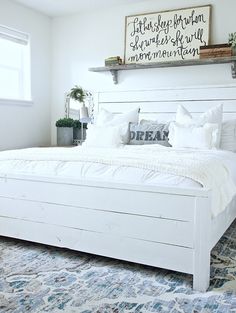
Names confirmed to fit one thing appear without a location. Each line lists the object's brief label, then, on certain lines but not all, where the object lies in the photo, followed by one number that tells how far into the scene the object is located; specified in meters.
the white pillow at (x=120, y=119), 3.58
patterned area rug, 1.73
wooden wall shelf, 3.64
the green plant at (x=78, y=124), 4.48
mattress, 2.05
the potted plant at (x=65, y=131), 4.41
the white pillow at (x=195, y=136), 3.14
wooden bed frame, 1.92
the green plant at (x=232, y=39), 3.60
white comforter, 2.07
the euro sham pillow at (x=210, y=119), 3.31
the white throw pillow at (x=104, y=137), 3.41
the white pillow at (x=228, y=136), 3.38
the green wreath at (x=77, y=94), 4.41
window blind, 3.99
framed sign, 3.84
